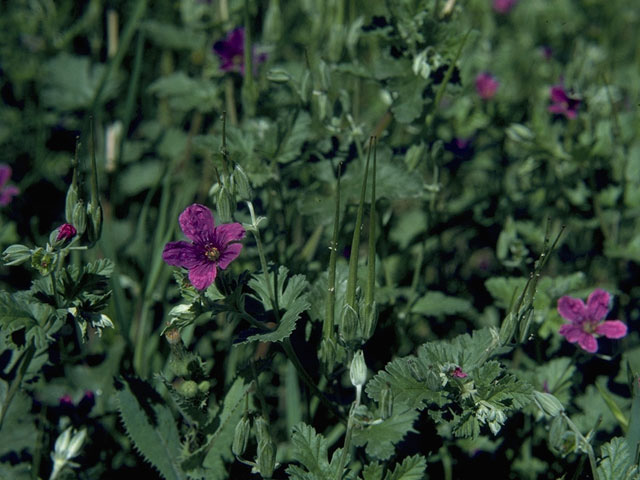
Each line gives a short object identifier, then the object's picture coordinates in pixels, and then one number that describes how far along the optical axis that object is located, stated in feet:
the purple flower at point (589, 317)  2.38
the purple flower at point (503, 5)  4.40
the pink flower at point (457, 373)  2.23
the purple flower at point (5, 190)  2.69
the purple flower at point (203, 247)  2.22
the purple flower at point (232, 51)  2.74
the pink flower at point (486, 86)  3.20
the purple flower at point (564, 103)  2.72
